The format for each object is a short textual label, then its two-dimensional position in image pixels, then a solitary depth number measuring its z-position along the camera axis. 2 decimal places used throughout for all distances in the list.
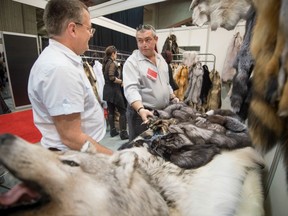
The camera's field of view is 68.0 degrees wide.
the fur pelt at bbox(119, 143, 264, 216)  0.83
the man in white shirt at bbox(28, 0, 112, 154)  1.09
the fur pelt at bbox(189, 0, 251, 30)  1.14
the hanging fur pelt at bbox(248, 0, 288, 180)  0.44
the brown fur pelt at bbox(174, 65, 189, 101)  4.29
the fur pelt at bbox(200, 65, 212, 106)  4.02
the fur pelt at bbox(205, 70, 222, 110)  4.02
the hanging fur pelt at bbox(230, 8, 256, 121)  1.37
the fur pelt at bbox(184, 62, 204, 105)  4.01
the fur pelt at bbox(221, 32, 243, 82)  3.73
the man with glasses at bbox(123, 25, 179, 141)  2.03
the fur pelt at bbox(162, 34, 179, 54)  4.65
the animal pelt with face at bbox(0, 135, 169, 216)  0.54
